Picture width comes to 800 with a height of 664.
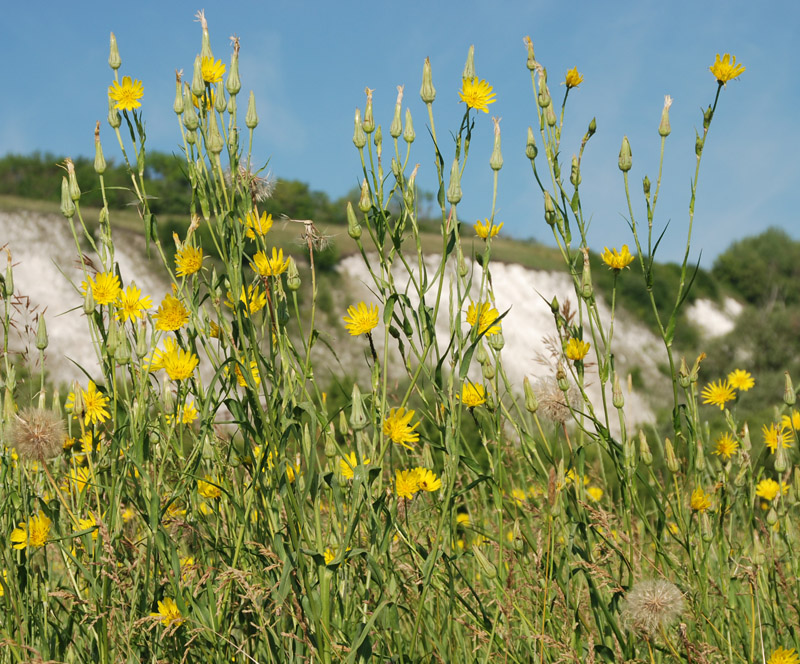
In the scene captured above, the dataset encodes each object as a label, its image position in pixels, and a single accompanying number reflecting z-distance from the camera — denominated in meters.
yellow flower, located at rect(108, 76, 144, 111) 2.36
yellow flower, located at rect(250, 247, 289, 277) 2.23
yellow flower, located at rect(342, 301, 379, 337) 2.31
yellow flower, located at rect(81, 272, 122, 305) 2.35
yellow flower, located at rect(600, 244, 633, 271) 2.48
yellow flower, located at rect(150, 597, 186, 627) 2.31
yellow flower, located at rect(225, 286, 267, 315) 2.20
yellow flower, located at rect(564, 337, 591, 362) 2.42
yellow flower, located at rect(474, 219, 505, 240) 2.33
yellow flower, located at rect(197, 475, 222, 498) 2.44
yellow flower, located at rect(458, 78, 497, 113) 2.31
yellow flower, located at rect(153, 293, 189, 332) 2.35
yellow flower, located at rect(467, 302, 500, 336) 2.31
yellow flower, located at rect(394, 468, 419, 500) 2.43
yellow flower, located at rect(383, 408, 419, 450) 2.28
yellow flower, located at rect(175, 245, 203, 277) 2.30
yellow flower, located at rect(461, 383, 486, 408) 2.42
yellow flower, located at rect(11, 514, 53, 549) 2.44
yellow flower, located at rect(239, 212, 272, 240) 2.24
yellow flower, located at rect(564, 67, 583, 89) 2.53
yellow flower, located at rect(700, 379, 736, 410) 2.93
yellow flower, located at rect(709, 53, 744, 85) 2.48
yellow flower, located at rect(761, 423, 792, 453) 2.77
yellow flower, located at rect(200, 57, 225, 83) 2.27
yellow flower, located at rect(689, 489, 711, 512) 2.51
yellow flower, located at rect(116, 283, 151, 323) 2.43
